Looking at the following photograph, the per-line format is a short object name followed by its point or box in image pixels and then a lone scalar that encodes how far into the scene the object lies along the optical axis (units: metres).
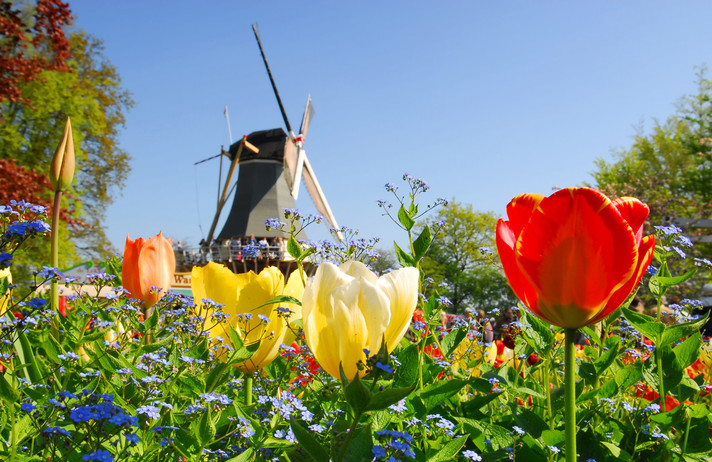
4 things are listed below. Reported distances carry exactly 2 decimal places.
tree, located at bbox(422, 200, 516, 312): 36.91
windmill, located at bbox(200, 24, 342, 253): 34.44
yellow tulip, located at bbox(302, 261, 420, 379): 1.03
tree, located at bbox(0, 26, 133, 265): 19.00
